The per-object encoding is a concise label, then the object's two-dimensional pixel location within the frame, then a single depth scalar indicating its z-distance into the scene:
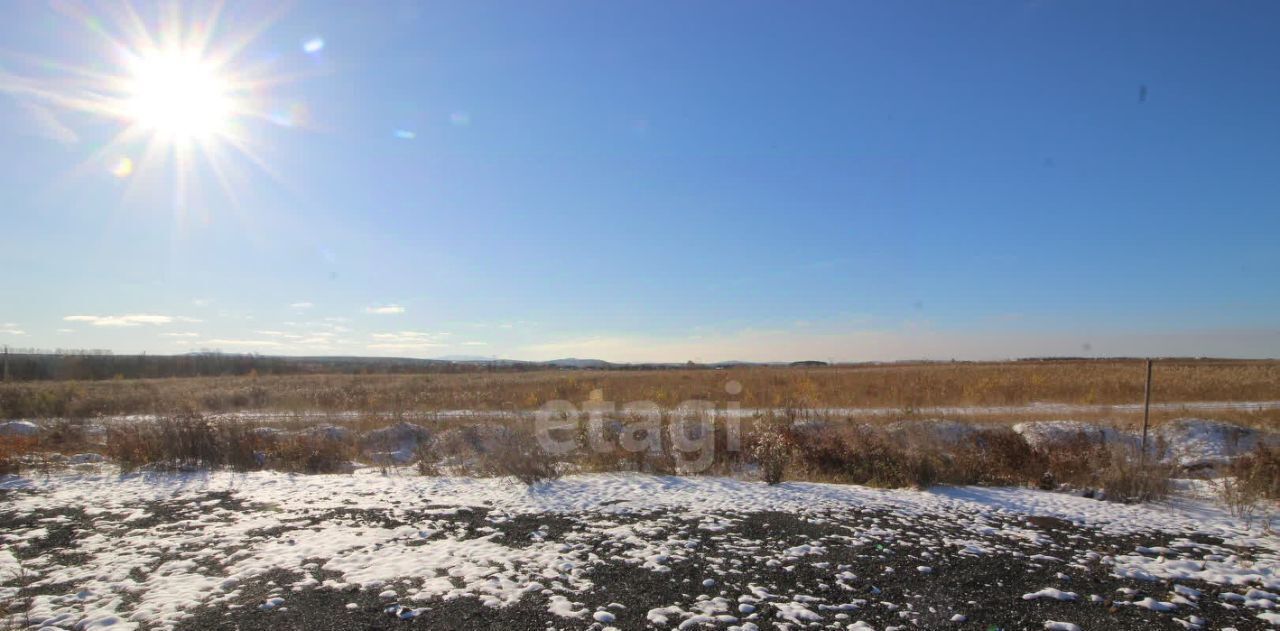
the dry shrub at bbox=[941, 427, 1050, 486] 10.02
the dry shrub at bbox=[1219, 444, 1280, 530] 7.82
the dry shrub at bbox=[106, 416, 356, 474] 10.97
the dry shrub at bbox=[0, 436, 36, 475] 10.04
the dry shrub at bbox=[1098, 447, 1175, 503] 8.67
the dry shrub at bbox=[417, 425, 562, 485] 9.84
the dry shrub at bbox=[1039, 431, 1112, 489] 9.78
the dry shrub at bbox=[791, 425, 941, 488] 9.93
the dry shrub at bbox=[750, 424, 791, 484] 9.84
